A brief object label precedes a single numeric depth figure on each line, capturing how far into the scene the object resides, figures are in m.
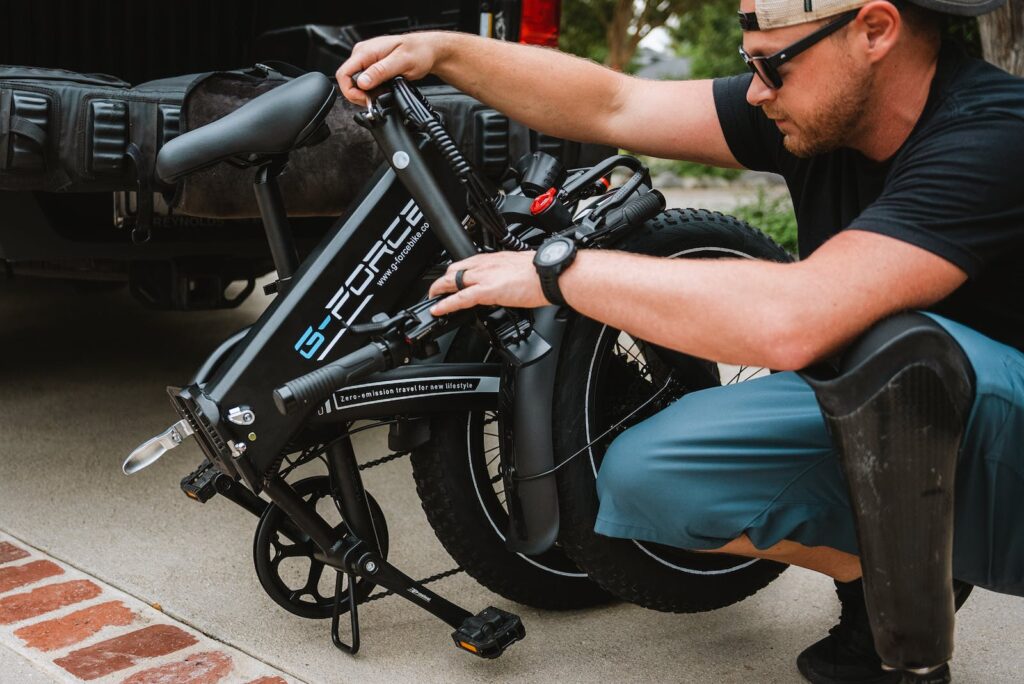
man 1.85
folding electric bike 2.24
